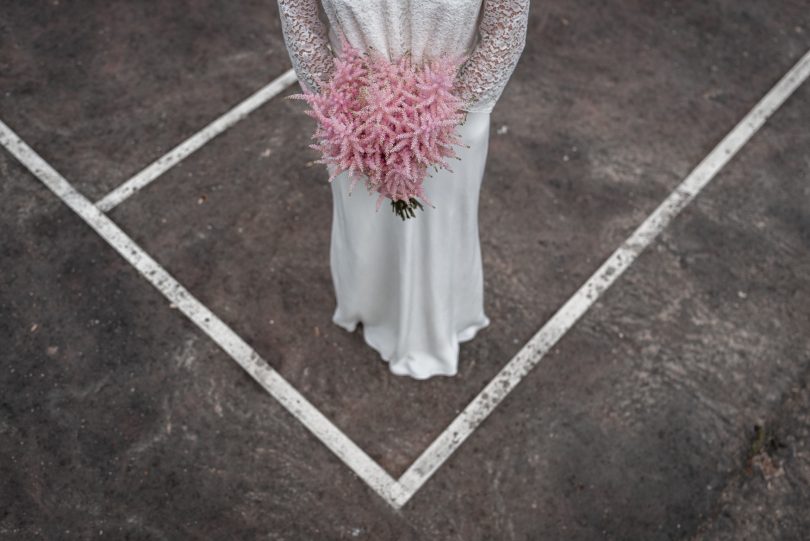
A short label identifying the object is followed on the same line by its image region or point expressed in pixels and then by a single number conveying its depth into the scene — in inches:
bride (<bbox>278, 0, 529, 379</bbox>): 116.2
